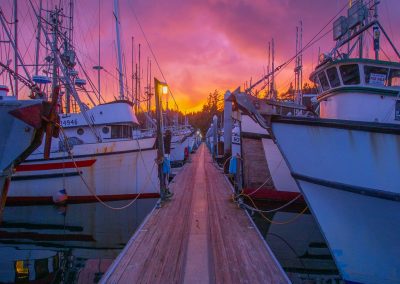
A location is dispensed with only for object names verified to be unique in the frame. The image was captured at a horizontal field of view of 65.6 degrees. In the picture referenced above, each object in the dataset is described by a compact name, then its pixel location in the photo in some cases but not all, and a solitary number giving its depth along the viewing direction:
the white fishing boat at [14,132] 5.83
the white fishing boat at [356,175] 5.72
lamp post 9.29
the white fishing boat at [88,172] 12.93
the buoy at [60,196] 13.11
